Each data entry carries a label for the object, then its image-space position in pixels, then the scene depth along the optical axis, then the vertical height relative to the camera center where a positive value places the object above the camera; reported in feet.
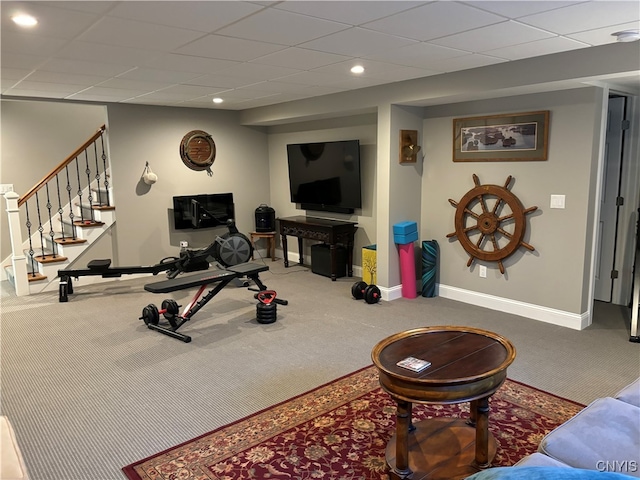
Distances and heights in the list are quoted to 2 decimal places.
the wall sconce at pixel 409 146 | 17.15 +0.86
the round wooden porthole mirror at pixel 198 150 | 22.50 +1.10
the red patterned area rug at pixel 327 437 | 8.11 -4.97
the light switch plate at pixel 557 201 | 14.29 -1.00
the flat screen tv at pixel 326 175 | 20.35 -0.18
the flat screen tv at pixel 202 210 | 22.40 -1.77
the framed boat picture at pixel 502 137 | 14.57 +1.00
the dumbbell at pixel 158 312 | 14.94 -4.31
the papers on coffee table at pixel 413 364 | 7.54 -3.10
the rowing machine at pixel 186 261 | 18.35 -3.63
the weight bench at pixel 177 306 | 14.28 -4.08
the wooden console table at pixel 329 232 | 20.45 -2.64
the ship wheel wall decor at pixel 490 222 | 15.26 -1.78
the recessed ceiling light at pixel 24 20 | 8.33 +2.76
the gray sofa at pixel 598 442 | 5.36 -3.23
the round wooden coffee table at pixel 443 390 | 7.20 -3.33
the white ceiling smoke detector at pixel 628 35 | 9.86 +2.73
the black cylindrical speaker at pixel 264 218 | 24.48 -2.35
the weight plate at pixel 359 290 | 17.53 -4.35
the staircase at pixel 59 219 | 19.01 -1.98
